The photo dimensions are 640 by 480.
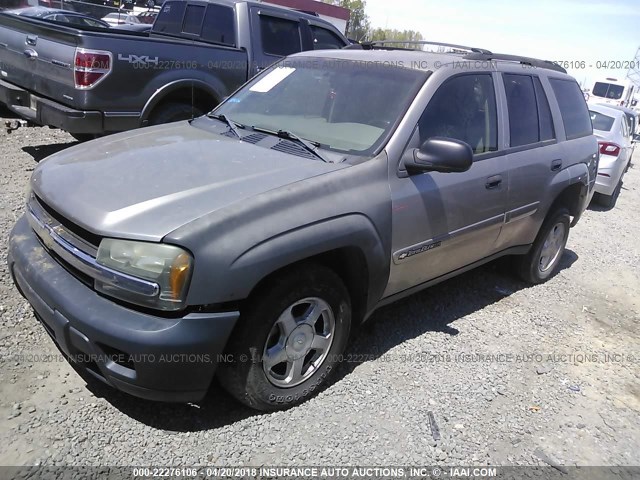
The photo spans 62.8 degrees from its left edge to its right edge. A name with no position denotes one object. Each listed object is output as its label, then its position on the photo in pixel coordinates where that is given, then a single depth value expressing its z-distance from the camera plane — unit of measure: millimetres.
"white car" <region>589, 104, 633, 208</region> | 8688
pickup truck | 5223
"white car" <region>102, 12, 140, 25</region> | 18164
